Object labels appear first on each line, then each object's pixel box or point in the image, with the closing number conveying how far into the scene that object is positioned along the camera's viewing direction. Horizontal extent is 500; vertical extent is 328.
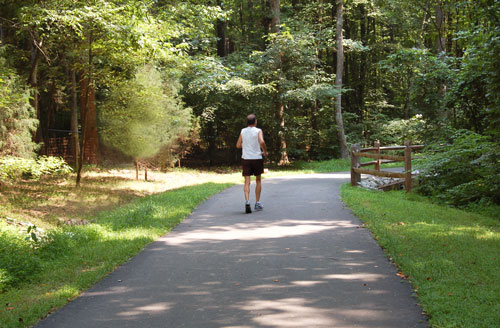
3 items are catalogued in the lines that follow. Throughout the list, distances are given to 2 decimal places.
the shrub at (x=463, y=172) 10.97
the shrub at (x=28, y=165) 9.28
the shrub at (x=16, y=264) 5.52
